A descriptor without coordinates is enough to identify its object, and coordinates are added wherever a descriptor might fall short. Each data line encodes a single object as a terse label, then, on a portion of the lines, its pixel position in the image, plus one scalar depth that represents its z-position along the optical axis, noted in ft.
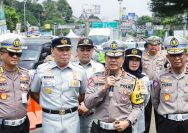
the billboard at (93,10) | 223.10
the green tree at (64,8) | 483.51
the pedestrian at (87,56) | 19.88
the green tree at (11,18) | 213.71
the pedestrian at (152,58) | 25.20
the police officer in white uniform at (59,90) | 15.47
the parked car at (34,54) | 40.34
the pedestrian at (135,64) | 20.34
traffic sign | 181.93
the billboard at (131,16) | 277.15
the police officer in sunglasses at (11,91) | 15.43
